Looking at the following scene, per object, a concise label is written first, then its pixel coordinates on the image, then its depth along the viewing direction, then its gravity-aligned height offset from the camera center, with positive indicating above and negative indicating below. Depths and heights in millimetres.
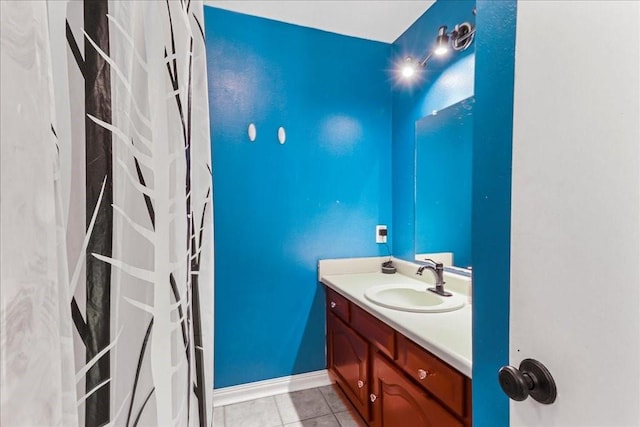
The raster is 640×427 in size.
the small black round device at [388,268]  1972 -426
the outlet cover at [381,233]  2074 -191
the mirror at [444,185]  1520 +132
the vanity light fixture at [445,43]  1374 +881
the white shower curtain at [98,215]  220 -10
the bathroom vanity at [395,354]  873 -591
